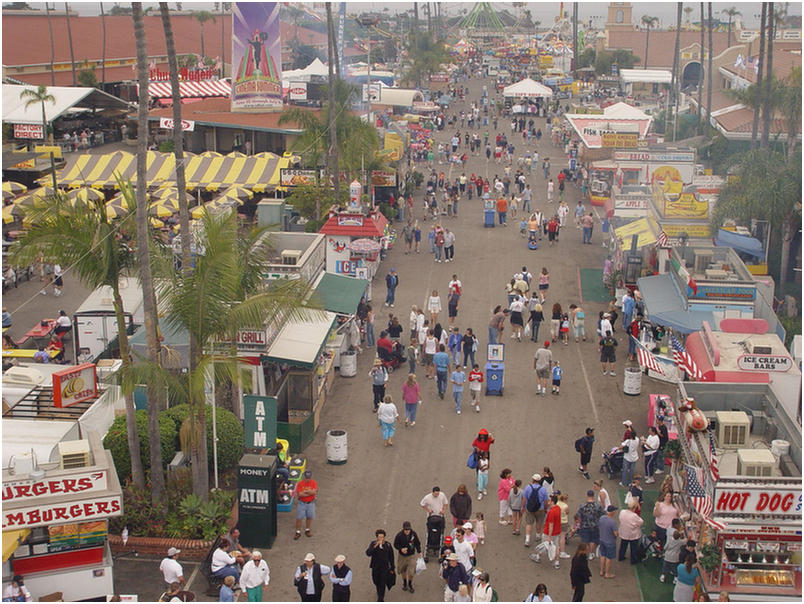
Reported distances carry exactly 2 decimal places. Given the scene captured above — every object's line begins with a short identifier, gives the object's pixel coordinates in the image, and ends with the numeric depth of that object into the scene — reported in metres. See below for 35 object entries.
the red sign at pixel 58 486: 12.39
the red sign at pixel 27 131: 45.16
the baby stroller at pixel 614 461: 17.00
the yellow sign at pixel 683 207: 27.50
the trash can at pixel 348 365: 21.80
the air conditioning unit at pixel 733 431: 14.04
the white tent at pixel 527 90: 70.81
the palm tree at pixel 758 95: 40.41
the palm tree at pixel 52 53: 63.96
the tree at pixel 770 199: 26.69
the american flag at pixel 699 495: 12.56
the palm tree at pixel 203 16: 97.50
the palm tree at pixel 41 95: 39.19
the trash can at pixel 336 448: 17.39
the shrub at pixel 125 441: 15.48
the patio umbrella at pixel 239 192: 35.84
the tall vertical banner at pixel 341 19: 45.05
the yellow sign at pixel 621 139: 43.56
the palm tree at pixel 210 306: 14.23
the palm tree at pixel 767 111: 37.19
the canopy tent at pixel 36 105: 47.78
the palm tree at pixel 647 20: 120.09
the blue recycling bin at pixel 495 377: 20.69
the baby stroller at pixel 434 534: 14.12
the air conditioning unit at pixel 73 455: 12.92
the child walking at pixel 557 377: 20.64
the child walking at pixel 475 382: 19.80
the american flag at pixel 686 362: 16.80
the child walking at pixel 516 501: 14.91
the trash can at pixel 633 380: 20.69
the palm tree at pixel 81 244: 14.05
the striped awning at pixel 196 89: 59.03
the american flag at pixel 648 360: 18.72
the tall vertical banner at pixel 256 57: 47.50
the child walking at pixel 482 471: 16.06
